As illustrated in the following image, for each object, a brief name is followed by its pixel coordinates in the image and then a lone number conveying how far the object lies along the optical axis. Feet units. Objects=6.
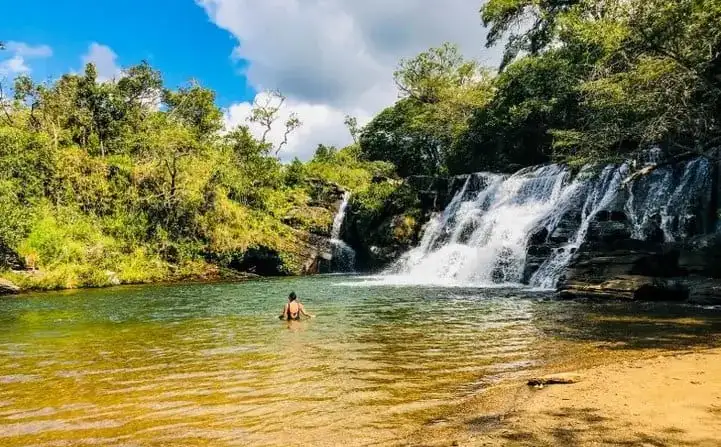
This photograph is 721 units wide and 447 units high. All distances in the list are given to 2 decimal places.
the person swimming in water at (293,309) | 44.04
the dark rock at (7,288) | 79.05
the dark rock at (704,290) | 45.43
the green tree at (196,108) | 152.76
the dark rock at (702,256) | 50.57
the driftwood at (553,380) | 21.83
